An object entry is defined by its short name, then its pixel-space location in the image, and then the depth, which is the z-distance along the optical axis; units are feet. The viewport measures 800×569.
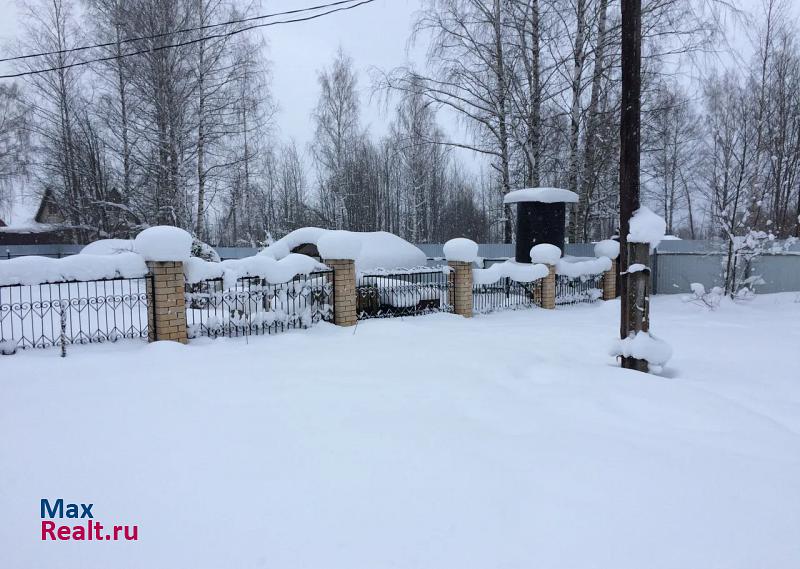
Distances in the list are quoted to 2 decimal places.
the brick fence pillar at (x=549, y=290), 35.73
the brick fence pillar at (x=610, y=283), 40.29
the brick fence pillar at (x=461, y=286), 30.83
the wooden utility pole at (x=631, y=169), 16.69
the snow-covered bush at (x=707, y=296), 34.01
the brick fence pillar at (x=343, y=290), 25.30
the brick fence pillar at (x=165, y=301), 20.25
